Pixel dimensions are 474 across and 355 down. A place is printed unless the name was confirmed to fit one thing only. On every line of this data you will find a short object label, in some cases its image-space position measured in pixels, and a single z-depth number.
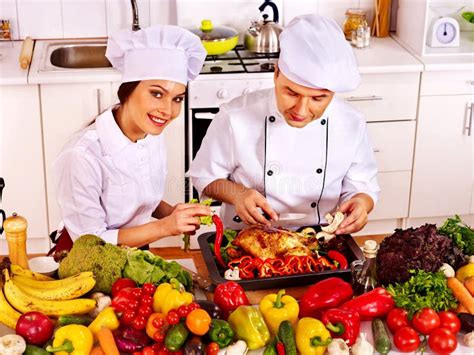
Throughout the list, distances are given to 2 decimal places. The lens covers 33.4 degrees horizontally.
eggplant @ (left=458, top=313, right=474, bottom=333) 1.97
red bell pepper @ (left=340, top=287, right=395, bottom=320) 2.02
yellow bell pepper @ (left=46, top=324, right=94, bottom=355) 1.82
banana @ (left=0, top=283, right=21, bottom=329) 1.96
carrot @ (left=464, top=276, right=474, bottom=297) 2.05
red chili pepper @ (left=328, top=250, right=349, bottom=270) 2.31
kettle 4.15
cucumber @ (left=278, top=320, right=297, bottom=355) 1.87
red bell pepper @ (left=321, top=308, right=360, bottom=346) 1.92
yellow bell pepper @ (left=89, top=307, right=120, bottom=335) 1.91
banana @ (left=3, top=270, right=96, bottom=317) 1.96
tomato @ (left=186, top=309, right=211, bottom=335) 1.85
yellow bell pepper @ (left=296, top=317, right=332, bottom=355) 1.88
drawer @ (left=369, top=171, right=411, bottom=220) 4.34
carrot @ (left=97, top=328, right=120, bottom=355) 1.85
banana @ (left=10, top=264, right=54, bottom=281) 2.06
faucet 4.16
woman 2.38
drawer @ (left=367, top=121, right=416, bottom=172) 4.20
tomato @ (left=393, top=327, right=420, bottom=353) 1.93
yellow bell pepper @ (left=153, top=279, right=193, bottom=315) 1.95
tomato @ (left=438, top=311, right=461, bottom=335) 1.96
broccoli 2.08
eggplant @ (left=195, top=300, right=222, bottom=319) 1.93
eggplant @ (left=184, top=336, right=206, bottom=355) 1.81
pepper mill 2.08
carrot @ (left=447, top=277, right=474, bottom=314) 2.02
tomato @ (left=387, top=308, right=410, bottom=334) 1.98
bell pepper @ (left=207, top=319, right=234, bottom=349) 1.87
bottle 2.16
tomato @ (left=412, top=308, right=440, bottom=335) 1.95
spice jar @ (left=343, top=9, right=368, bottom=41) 4.41
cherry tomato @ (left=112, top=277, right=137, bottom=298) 2.03
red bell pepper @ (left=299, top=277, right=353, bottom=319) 2.04
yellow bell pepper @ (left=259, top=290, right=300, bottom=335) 1.96
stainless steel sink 4.29
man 2.72
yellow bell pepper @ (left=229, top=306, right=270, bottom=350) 1.90
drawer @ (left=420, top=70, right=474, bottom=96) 4.12
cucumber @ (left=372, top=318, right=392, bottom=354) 1.92
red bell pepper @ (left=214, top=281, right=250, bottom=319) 2.01
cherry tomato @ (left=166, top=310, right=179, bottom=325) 1.86
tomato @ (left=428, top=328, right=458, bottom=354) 1.91
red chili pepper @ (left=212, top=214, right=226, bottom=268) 2.33
